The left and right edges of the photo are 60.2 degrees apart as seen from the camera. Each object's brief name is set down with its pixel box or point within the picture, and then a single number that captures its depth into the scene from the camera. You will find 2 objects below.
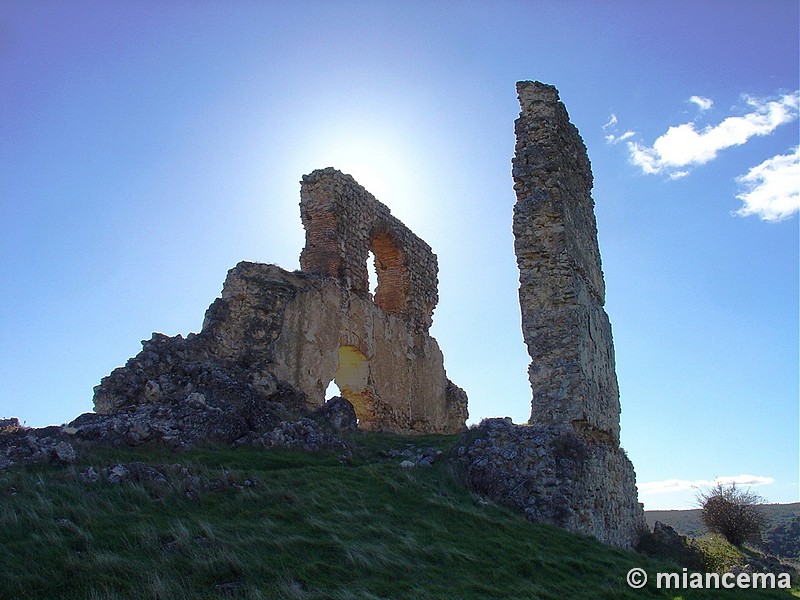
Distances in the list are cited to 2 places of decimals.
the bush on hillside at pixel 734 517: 15.40
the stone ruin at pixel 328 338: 10.51
